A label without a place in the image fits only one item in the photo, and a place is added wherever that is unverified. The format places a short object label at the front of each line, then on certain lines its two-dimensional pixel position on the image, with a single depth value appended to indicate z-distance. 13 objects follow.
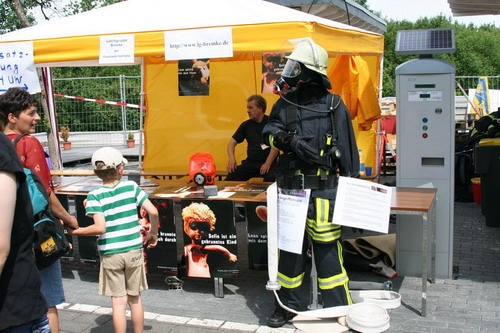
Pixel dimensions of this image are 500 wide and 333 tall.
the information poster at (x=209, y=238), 5.18
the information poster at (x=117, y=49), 5.72
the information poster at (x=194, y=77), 8.98
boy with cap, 3.92
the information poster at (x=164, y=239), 5.38
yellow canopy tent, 5.44
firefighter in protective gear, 4.19
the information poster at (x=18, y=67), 6.05
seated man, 7.51
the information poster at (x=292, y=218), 4.21
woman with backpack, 3.77
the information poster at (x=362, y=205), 4.14
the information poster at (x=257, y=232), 5.27
